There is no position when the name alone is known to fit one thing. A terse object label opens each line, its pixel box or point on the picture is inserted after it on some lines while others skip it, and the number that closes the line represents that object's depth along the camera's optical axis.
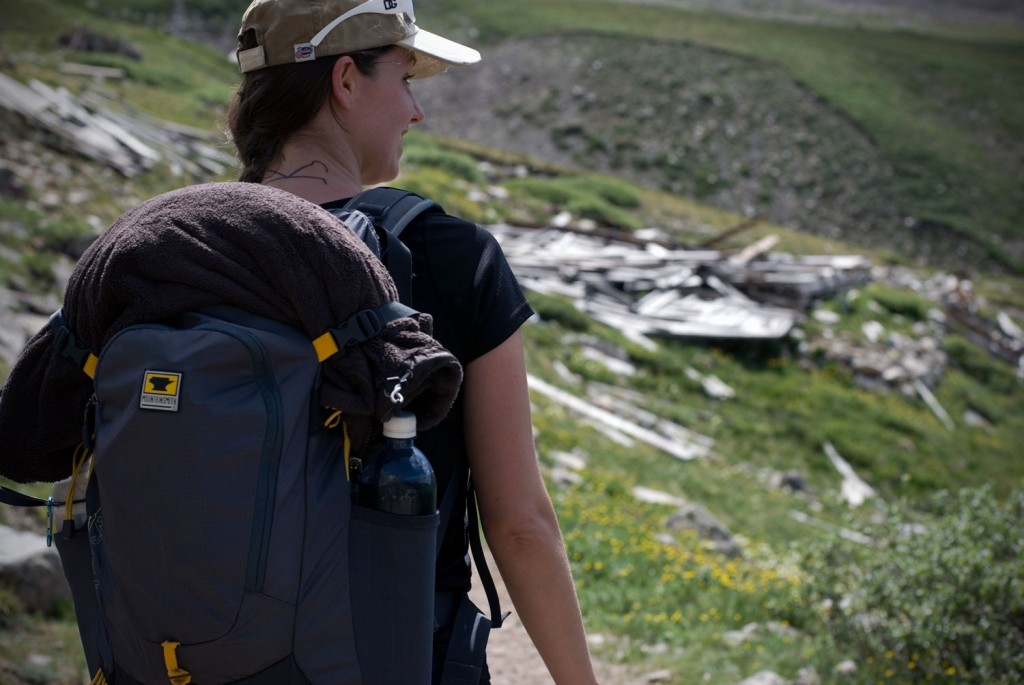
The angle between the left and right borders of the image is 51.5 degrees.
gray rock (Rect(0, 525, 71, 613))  5.55
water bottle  1.81
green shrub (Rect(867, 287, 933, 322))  26.45
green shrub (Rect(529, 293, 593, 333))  19.55
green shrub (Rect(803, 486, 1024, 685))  6.05
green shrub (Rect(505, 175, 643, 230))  30.64
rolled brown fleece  1.79
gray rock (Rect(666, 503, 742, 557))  9.79
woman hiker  2.12
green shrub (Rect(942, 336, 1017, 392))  24.44
